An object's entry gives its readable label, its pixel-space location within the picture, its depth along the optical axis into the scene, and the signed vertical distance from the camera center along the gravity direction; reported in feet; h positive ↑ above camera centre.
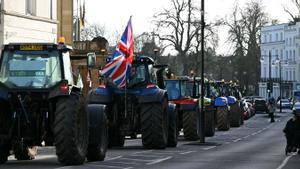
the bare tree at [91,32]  339.73 +19.79
